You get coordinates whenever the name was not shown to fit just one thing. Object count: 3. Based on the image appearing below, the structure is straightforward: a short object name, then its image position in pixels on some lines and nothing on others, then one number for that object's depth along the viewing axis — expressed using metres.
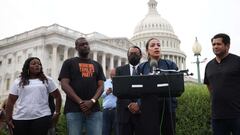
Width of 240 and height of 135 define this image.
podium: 4.31
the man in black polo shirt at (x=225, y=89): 5.11
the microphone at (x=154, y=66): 4.61
